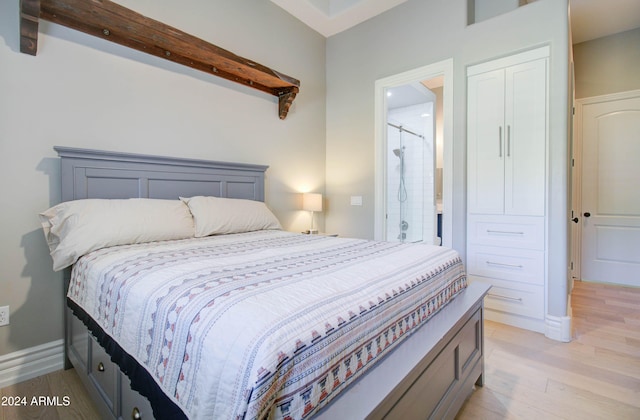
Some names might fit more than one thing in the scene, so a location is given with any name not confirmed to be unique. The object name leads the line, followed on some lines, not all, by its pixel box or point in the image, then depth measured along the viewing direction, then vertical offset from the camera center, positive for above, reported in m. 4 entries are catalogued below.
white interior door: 3.52 +0.20
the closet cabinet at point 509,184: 2.41 +0.20
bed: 0.72 -0.36
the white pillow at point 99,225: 1.61 -0.09
